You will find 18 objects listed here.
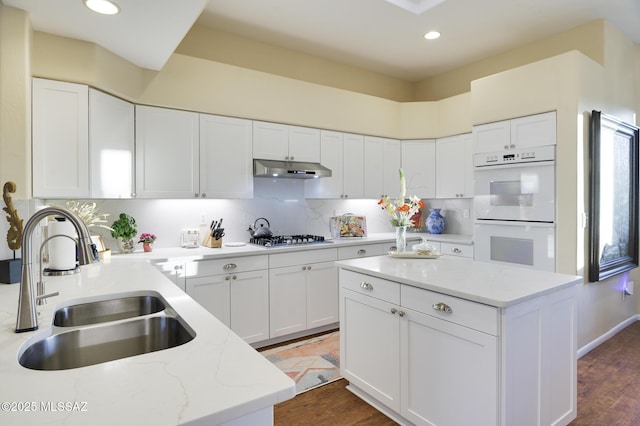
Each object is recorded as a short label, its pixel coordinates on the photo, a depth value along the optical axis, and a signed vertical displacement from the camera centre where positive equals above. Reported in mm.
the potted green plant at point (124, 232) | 2957 -149
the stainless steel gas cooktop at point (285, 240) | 3467 -272
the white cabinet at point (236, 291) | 2982 -663
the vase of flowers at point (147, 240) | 3096 -229
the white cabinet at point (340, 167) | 4043 +526
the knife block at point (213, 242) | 3352 -270
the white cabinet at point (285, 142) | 3559 +724
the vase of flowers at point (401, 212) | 2605 +1
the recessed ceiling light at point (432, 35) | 3736 +1845
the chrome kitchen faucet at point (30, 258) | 1135 -138
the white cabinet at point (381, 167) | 4379 +565
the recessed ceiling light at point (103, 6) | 1995 +1164
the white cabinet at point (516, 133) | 3262 +750
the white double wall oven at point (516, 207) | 3275 +44
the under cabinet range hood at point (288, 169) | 3432 +426
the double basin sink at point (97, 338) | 1207 -451
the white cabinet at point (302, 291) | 3367 -758
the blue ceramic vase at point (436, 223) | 4707 -143
